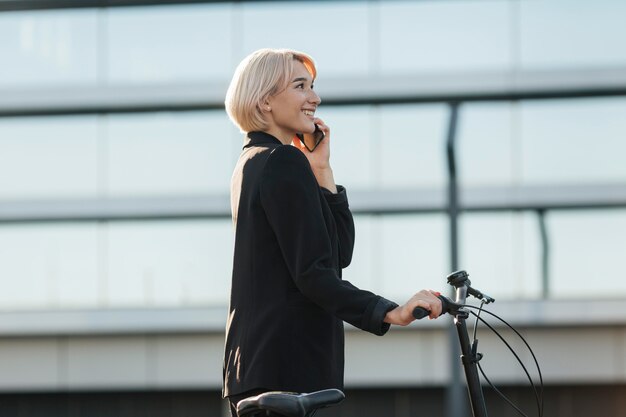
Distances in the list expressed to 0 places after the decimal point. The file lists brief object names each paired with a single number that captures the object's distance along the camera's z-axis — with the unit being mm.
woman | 4582
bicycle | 4371
